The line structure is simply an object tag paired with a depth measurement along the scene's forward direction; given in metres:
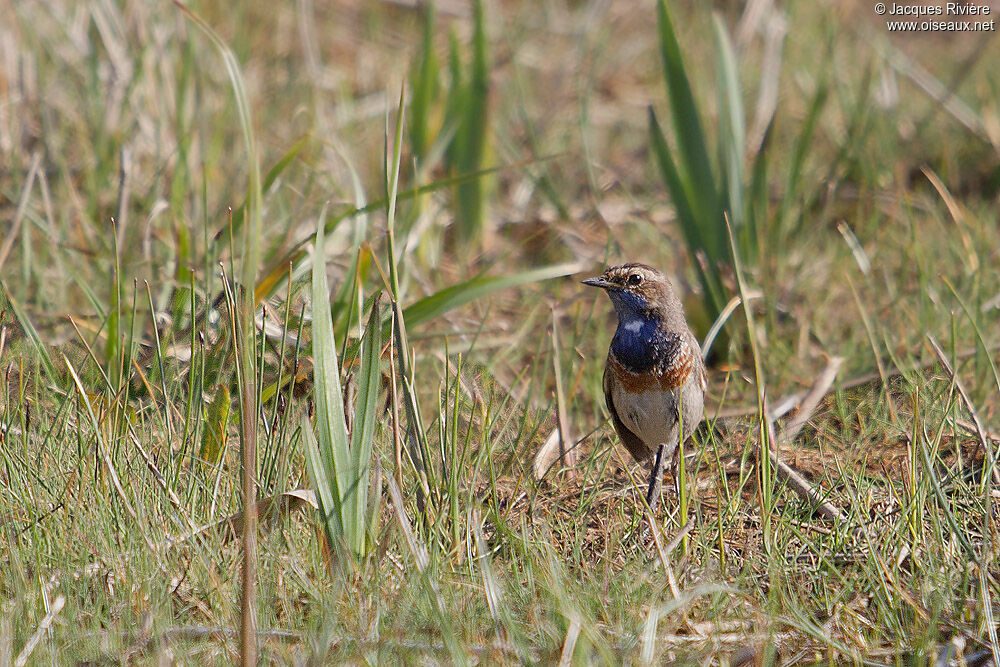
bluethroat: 6.80
